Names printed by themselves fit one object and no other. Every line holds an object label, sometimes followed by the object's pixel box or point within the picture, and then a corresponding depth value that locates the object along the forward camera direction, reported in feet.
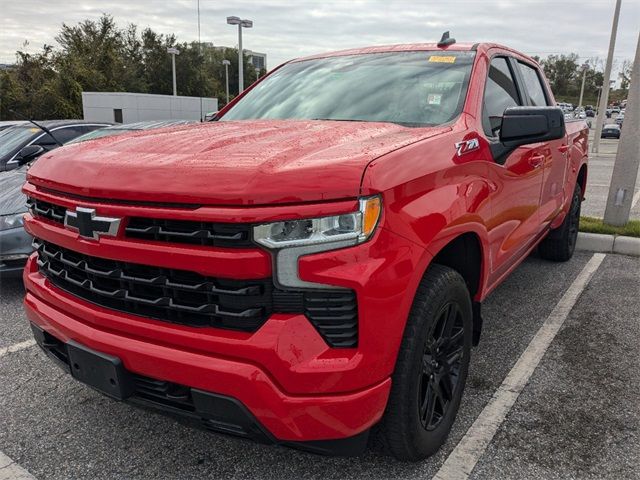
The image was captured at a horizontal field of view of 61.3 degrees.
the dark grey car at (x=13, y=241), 14.29
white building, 98.63
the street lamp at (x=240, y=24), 67.41
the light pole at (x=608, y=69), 65.10
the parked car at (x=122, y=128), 21.80
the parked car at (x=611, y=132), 133.49
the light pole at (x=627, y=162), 20.57
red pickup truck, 5.68
